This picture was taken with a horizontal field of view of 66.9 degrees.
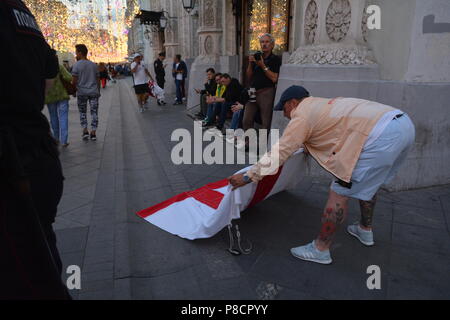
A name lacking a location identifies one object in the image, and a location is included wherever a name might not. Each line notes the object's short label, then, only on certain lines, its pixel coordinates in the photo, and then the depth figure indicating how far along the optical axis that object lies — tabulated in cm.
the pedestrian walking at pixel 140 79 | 1095
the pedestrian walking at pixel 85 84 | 690
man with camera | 580
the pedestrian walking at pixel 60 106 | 607
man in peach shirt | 247
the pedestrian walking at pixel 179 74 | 1343
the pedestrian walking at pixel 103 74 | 2367
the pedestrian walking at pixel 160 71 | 1489
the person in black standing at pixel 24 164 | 134
